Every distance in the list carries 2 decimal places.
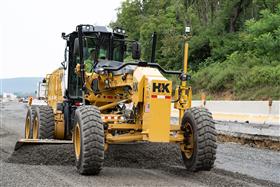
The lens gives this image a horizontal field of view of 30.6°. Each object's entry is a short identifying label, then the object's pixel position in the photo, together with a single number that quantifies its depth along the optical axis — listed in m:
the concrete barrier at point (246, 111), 15.71
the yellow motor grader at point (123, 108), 7.96
